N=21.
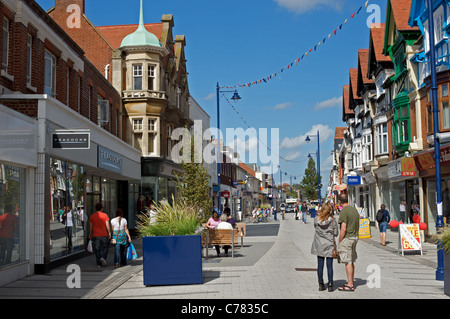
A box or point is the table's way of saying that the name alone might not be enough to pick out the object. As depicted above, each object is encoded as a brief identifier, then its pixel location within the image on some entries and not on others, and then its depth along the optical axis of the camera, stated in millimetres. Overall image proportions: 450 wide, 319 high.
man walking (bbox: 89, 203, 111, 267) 14922
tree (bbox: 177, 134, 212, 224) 28922
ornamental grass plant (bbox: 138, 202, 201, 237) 11289
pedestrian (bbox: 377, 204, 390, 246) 21062
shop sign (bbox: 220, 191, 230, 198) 41312
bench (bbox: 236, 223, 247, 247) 19731
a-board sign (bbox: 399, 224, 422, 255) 16953
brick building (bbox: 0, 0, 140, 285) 12140
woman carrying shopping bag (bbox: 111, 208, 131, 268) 14383
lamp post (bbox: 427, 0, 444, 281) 12733
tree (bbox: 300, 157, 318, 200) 99569
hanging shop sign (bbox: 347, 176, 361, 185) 34503
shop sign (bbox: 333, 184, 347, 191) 42394
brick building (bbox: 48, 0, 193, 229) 28234
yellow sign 22641
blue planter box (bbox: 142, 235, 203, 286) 10906
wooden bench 16125
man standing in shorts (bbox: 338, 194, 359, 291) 9984
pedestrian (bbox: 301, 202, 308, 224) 45597
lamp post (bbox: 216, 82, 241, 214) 33844
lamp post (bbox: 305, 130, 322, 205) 60500
